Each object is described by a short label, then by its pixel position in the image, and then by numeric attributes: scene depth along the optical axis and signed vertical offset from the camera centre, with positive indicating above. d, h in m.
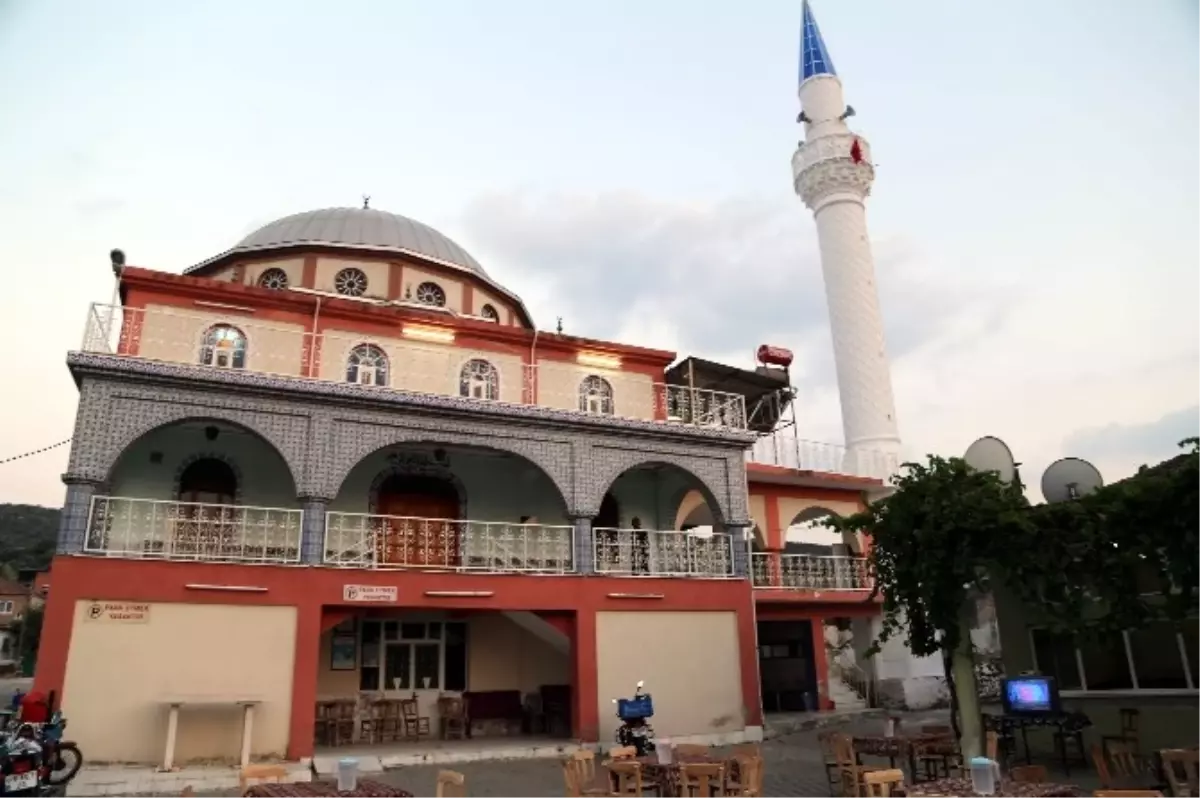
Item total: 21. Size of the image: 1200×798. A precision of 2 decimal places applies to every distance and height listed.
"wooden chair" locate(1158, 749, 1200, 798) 7.43 -0.98
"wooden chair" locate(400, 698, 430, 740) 15.30 -0.81
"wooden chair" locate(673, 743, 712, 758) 9.34 -0.91
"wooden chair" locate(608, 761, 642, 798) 8.47 -1.09
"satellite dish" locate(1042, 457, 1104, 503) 13.45 +2.76
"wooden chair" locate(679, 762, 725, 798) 7.93 -1.02
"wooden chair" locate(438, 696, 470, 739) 15.41 -0.82
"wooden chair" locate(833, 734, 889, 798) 9.10 -1.08
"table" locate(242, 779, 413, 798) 6.57 -0.89
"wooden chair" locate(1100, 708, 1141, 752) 11.37 -0.90
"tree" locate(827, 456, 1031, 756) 10.00 +1.32
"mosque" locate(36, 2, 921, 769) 12.40 +2.53
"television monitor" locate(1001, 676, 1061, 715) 11.48 -0.49
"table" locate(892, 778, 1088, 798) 6.13 -0.94
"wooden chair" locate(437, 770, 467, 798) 7.02 -0.88
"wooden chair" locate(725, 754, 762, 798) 8.11 -1.06
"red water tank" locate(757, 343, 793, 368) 21.64 +7.58
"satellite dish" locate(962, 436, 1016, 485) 14.16 +3.33
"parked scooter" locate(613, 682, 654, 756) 12.86 -0.74
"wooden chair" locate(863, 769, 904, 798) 7.16 -0.96
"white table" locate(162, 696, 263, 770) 11.63 -0.45
